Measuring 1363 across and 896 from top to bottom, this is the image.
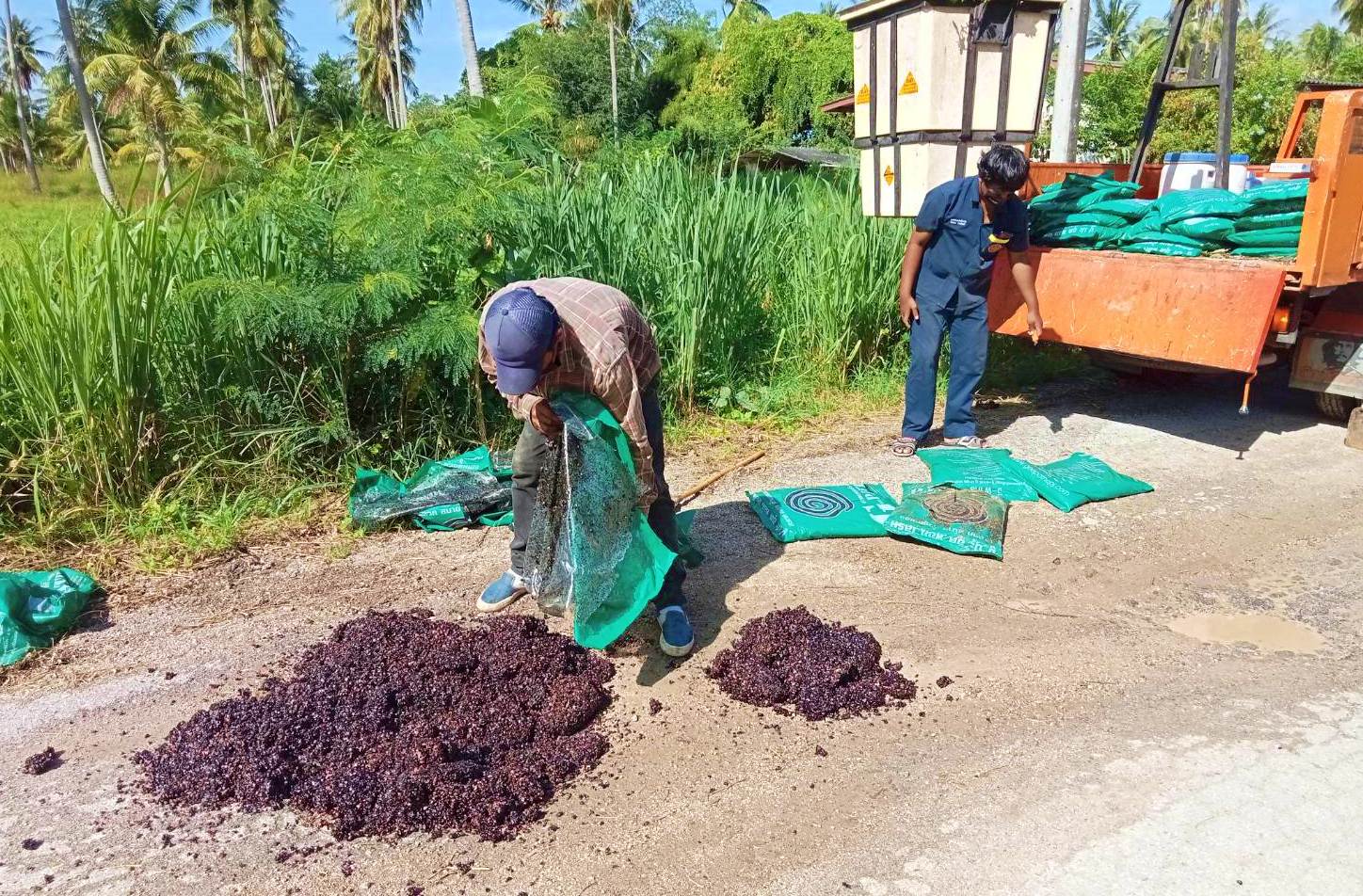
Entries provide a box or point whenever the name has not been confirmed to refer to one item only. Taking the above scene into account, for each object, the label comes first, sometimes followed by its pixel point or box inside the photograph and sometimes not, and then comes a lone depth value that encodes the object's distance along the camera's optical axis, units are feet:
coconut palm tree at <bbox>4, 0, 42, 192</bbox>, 125.79
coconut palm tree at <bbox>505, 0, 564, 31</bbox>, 118.62
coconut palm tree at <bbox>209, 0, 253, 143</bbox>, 115.96
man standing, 16.21
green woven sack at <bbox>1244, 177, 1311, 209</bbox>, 15.44
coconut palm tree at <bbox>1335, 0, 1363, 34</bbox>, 125.29
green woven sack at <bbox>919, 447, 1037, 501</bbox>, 15.40
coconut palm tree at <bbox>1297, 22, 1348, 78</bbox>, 104.94
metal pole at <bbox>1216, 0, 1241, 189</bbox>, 17.48
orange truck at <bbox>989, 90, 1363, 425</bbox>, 14.79
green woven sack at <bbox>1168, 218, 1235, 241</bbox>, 16.07
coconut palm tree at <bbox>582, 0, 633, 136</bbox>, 91.09
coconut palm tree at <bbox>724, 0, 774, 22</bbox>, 101.04
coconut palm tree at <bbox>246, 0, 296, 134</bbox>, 118.11
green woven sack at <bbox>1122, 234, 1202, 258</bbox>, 16.26
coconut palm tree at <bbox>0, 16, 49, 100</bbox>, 153.69
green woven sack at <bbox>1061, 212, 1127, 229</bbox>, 17.54
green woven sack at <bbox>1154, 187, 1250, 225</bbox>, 16.11
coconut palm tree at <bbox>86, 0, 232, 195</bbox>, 104.63
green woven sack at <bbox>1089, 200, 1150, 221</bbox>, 17.42
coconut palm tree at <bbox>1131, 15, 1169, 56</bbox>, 120.61
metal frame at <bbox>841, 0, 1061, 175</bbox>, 16.22
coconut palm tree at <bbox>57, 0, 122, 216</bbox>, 66.44
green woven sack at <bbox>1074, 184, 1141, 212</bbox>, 17.99
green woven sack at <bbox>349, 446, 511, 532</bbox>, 14.21
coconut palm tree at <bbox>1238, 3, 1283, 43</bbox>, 147.44
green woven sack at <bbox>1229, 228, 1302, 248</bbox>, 15.38
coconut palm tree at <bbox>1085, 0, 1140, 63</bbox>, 153.89
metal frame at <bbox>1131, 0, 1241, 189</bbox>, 17.62
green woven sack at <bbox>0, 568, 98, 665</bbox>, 10.75
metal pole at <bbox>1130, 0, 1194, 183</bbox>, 19.30
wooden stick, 15.33
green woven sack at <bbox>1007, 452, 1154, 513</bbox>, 15.10
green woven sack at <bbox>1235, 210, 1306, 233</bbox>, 15.47
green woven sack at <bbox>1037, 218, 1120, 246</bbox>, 17.48
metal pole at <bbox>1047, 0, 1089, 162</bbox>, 25.73
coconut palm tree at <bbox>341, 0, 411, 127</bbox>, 127.44
